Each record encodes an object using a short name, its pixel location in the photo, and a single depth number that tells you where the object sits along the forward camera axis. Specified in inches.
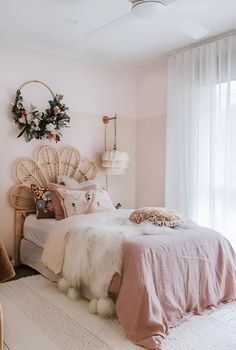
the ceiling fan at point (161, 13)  94.2
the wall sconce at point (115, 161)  170.9
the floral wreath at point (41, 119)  148.0
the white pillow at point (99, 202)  140.4
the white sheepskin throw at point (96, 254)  96.7
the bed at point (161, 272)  87.8
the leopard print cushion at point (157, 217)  113.0
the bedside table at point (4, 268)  82.4
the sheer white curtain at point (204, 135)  137.3
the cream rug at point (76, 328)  85.4
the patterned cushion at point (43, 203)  144.2
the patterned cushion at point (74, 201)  137.6
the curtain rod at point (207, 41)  135.9
